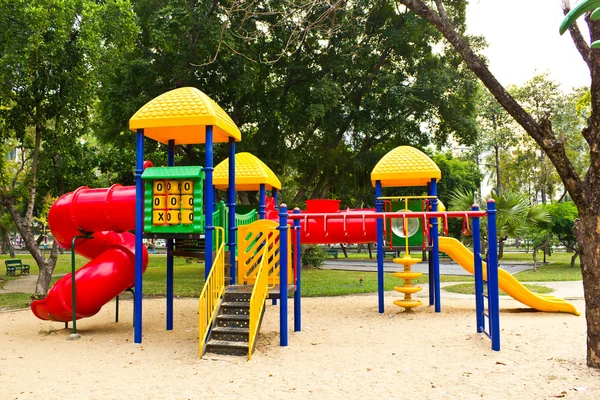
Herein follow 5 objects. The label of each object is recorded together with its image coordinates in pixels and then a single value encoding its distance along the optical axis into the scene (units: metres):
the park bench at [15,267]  23.52
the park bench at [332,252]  37.89
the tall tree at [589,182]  6.04
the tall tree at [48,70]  11.88
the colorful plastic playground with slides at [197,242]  7.67
